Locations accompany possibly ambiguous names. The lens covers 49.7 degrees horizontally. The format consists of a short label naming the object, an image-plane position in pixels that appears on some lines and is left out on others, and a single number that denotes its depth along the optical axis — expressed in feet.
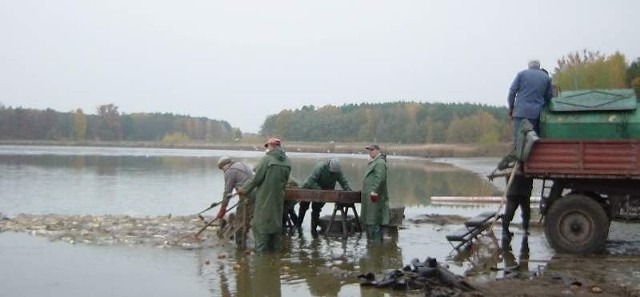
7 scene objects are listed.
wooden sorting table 40.75
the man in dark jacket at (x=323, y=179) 43.29
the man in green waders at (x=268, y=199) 36.32
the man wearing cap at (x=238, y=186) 39.27
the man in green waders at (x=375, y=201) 39.90
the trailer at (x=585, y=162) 33.88
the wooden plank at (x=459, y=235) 36.42
